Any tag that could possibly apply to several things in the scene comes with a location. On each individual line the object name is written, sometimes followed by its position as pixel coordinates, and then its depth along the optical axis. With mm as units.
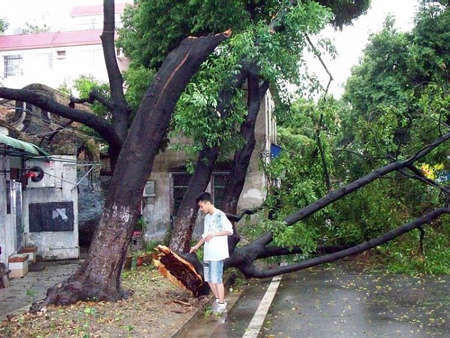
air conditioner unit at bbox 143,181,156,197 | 17281
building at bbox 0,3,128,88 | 40312
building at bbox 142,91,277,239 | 16906
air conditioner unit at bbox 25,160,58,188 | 14742
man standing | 7949
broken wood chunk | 8125
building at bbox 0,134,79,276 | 14672
